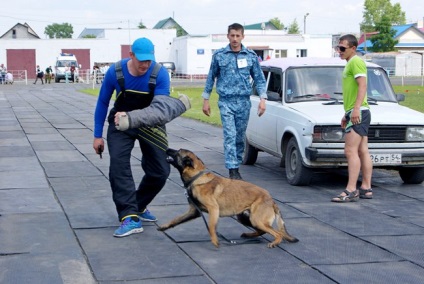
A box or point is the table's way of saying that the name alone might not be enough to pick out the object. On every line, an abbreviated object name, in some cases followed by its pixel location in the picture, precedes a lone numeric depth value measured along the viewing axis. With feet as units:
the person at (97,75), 213.21
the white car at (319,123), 30.81
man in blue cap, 22.13
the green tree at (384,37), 318.65
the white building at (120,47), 251.80
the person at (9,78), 206.80
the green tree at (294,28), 448.24
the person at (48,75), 217.56
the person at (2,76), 208.35
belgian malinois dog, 21.56
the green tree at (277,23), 468.09
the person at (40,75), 207.60
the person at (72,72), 217.15
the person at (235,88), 32.60
